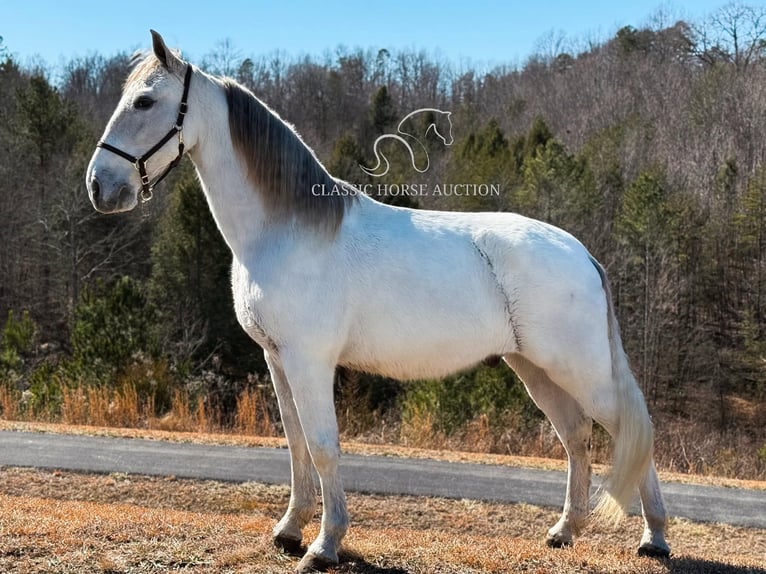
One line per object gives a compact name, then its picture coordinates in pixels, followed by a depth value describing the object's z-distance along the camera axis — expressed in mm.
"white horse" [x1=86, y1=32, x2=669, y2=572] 3615
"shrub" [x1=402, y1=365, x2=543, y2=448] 12953
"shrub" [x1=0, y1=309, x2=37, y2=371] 14531
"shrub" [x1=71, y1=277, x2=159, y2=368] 13453
